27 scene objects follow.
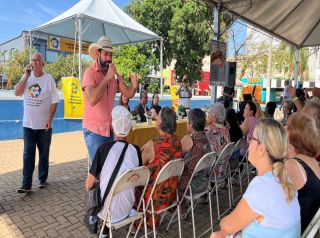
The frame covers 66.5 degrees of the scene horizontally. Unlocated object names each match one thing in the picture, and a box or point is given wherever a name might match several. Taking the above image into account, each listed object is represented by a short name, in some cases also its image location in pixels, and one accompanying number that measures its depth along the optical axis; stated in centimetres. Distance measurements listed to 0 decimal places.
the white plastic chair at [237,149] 285
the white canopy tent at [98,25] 669
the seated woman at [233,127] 323
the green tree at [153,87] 1789
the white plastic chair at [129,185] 155
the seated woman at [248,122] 337
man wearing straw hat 222
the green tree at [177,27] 1660
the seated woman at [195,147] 232
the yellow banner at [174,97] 966
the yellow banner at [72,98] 663
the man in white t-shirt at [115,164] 173
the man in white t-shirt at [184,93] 769
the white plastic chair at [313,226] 127
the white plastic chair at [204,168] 207
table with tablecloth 346
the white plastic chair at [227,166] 238
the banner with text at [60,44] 912
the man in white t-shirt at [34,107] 298
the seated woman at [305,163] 140
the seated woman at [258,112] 375
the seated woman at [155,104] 528
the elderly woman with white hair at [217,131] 268
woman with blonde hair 111
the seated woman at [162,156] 192
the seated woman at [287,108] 476
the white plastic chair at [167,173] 177
